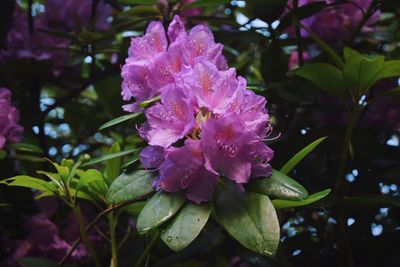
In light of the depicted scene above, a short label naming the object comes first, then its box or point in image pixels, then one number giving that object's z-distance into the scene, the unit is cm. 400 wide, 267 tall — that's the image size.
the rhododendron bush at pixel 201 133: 77
